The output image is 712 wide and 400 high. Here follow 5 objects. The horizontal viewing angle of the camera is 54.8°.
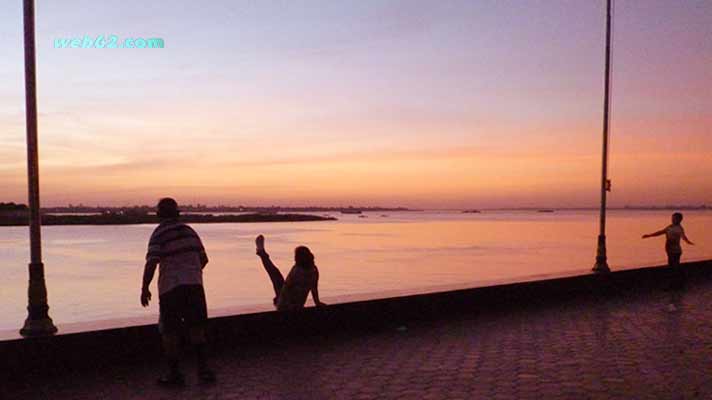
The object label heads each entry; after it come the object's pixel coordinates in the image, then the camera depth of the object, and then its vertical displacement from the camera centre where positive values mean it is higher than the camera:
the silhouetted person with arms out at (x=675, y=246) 15.35 -1.50
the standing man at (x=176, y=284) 6.87 -1.03
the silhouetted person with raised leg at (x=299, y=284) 9.45 -1.44
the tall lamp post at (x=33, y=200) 7.29 -0.20
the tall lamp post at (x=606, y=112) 16.20 +1.61
